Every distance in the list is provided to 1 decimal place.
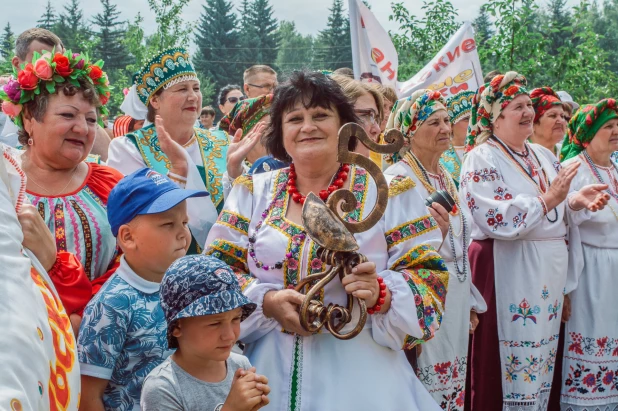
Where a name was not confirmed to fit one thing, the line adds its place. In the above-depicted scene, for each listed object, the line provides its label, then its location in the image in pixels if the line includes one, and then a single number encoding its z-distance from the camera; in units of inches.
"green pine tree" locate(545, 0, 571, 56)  1406.7
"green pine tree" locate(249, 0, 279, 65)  2301.9
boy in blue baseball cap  97.9
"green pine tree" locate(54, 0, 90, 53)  2026.6
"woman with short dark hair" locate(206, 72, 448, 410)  101.6
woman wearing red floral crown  116.9
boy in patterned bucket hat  87.4
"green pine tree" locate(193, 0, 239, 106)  2063.5
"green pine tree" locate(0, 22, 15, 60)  715.9
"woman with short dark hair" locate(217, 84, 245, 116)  387.9
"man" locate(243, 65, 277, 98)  301.7
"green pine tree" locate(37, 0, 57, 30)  2011.6
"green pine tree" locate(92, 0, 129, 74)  1906.4
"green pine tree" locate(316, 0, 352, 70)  2150.6
